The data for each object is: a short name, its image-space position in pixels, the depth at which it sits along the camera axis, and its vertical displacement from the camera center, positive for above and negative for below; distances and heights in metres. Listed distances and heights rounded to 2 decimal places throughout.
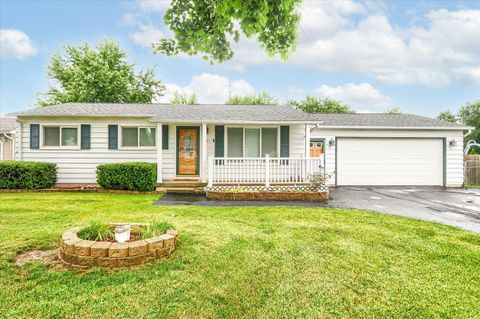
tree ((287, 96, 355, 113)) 27.33 +5.77
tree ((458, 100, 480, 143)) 25.89 +4.78
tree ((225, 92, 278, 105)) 30.11 +7.12
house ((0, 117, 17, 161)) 15.39 +0.95
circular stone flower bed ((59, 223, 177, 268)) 2.95 -1.07
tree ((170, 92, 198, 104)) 29.96 +7.12
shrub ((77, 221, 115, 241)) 3.32 -0.95
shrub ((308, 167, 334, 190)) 8.34 -0.65
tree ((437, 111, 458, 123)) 29.29 +4.99
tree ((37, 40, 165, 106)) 21.66 +7.08
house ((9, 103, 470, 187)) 9.96 +0.68
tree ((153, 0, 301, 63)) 3.88 +2.10
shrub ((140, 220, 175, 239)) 3.44 -0.96
